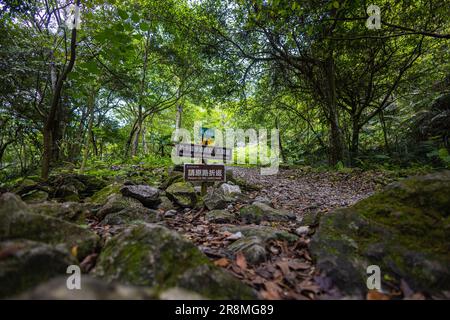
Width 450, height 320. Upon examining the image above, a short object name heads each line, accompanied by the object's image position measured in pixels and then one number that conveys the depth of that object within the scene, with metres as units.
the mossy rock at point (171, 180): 5.09
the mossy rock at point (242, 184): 6.17
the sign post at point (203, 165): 4.25
